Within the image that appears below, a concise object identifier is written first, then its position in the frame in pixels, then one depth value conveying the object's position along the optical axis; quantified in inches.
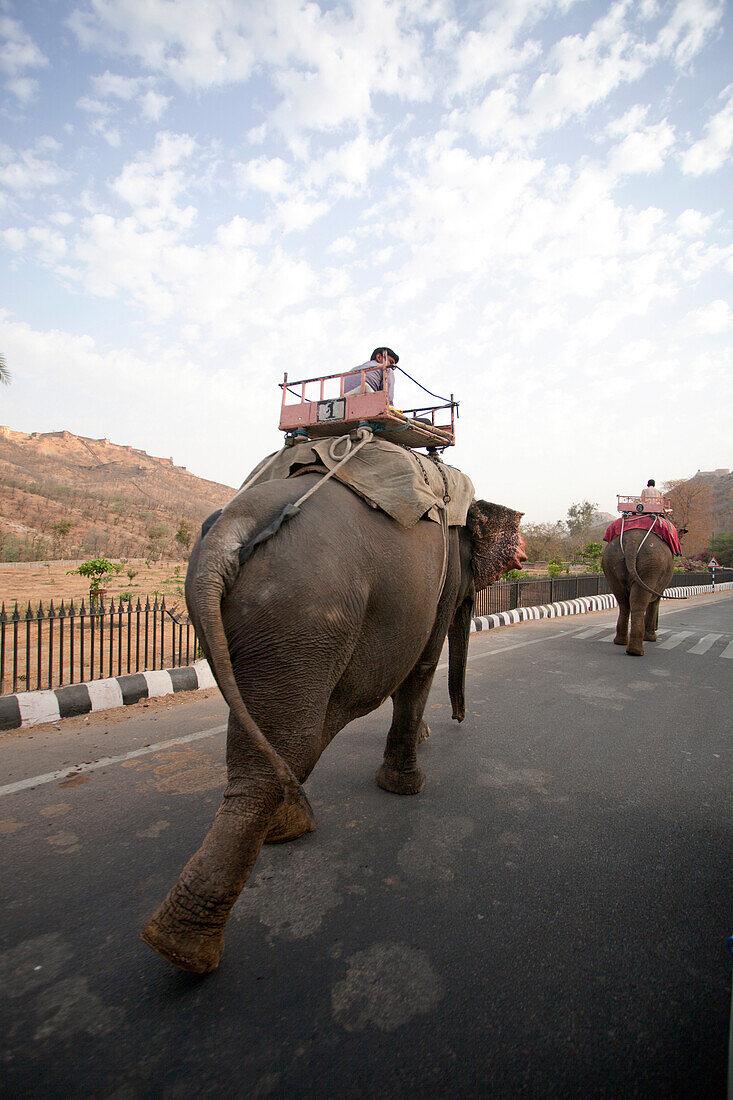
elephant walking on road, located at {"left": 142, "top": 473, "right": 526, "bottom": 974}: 64.4
